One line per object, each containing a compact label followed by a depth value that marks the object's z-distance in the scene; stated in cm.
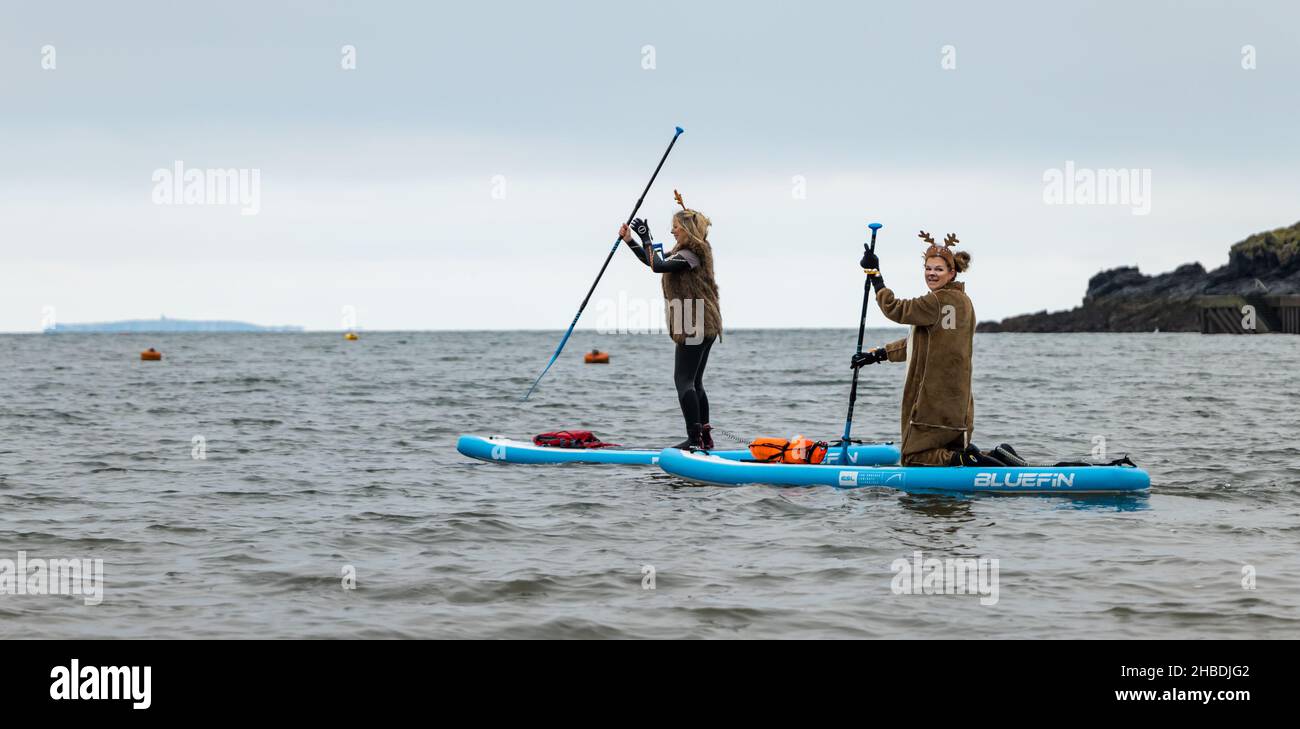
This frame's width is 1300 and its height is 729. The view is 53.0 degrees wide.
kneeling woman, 1112
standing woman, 1331
